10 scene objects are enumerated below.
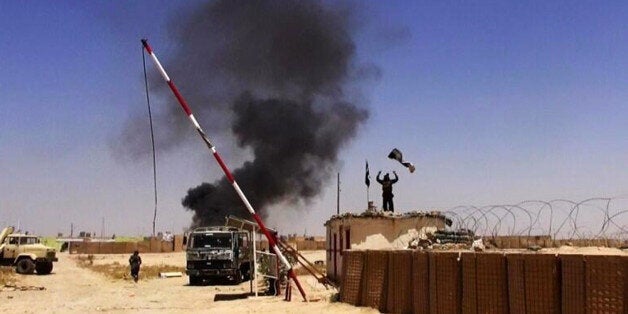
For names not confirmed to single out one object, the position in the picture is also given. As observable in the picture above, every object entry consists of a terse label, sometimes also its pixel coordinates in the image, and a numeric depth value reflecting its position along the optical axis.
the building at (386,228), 20.84
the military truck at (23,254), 33.53
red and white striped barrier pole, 18.67
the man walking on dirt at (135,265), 27.69
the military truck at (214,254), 26.38
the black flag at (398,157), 25.69
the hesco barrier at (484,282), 8.61
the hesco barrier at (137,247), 69.00
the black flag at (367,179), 25.89
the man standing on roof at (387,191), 23.81
